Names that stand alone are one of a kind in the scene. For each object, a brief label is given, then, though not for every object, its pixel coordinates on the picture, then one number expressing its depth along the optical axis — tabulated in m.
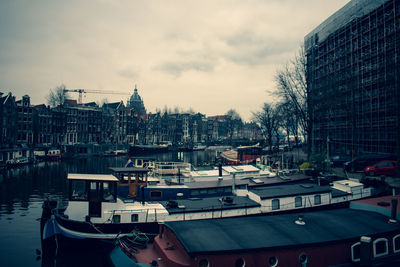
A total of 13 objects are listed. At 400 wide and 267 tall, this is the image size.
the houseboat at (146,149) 77.75
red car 27.97
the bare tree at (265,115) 60.79
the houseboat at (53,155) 60.84
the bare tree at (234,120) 132.25
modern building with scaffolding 37.94
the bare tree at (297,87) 37.62
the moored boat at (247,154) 44.06
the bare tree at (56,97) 74.50
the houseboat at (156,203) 15.34
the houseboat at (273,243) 10.14
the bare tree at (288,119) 39.47
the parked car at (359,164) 31.86
